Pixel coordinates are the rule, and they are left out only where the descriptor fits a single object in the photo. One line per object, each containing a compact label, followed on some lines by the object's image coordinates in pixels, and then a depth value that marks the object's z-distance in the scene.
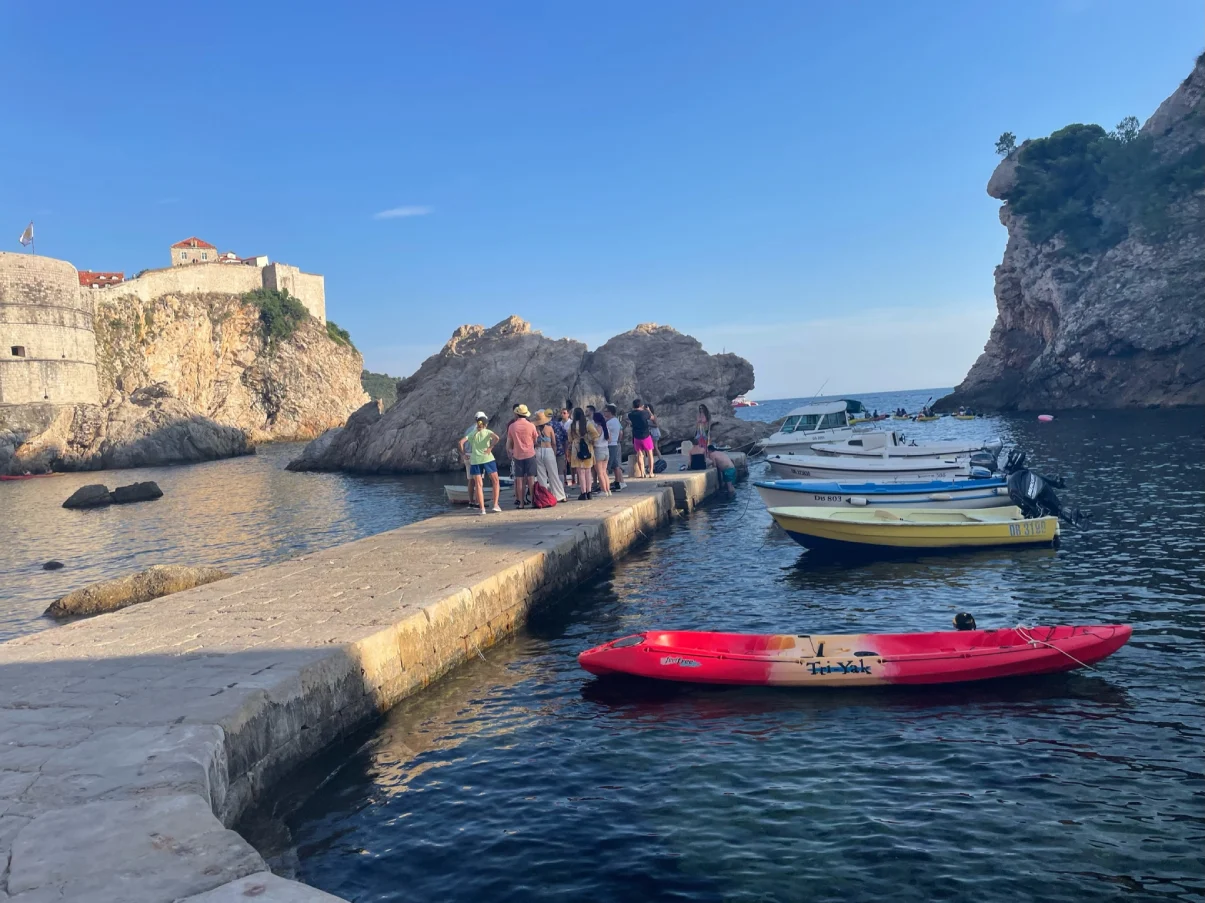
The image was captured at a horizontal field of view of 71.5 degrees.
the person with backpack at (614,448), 20.73
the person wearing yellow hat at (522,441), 17.17
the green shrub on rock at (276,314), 99.75
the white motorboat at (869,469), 22.33
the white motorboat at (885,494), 18.56
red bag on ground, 18.60
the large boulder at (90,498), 31.89
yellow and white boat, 15.86
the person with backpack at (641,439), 22.61
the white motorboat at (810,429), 31.88
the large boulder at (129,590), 14.07
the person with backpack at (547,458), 18.33
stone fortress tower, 65.44
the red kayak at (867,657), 8.95
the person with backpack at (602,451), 20.26
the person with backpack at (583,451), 19.48
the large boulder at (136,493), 33.31
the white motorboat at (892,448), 25.19
